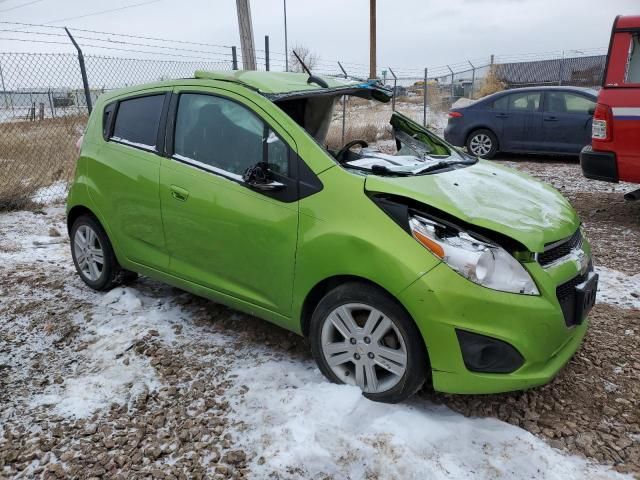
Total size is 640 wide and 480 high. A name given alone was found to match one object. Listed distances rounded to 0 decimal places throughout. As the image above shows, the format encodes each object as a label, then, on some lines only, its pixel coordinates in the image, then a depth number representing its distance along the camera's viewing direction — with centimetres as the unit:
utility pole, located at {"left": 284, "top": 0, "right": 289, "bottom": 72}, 2698
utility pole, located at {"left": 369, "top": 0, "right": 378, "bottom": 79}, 2120
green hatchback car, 246
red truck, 546
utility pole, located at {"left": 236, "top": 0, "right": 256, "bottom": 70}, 887
